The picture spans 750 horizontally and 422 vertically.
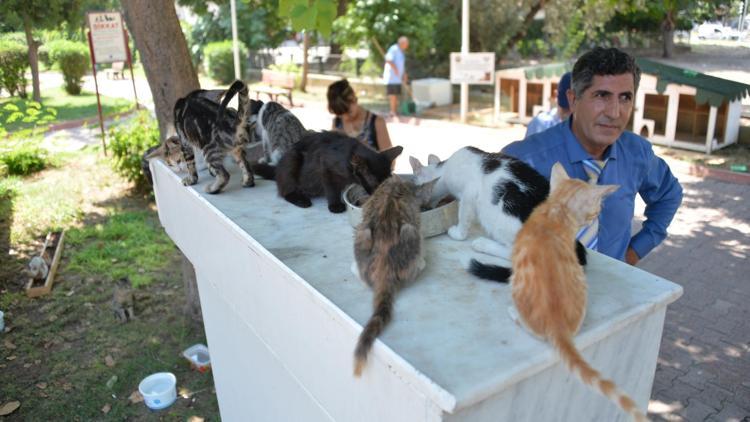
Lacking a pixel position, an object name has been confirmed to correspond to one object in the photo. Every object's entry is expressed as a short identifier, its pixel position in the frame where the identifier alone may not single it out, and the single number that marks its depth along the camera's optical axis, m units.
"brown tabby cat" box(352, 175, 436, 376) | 1.59
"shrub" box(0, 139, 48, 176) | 9.39
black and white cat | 1.88
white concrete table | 1.31
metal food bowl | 2.01
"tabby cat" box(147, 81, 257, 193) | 2.76
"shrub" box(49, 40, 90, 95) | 18.34
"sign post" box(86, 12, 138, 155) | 10.41
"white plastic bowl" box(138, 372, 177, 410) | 4.30
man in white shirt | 14.17
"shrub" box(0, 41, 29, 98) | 9.50
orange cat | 1.31
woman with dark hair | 5.00
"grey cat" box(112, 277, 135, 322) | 5.58
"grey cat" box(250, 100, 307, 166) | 3.04
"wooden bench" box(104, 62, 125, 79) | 23.20
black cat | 2.31
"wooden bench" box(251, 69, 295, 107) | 16.16
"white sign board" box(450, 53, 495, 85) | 12.69
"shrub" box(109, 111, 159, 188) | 8.68
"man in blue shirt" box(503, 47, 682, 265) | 2.57
